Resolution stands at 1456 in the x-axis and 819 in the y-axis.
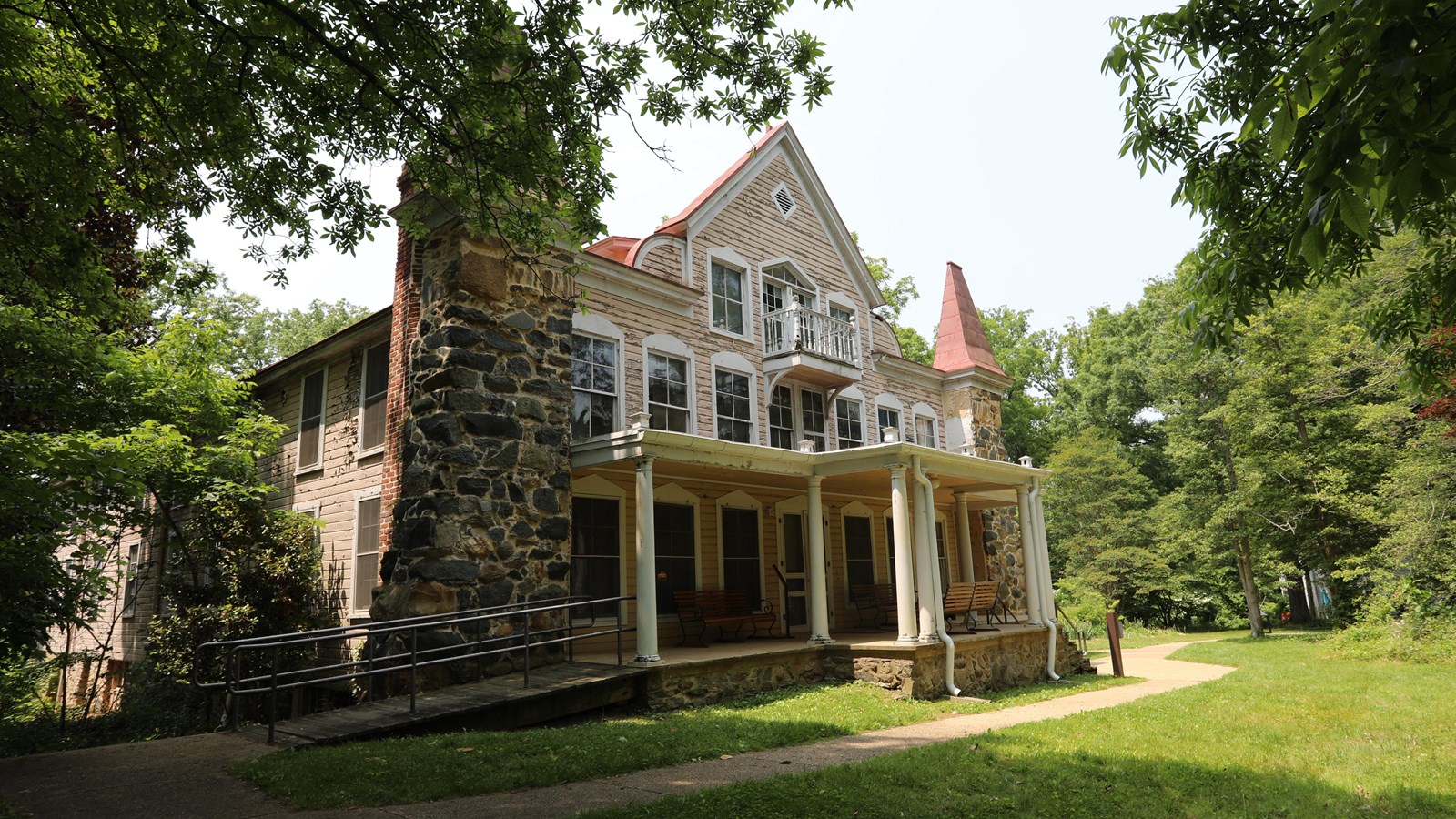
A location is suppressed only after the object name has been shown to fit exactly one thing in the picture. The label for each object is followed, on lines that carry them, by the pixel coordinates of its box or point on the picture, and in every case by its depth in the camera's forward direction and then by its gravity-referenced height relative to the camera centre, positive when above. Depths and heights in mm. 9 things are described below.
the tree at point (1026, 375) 40156 +9959
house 10336 +2018
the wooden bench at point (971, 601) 13365 -490
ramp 7734 -1244
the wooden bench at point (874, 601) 15906 -537
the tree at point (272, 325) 35125 +11613
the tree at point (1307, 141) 2639 +1818
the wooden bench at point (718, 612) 12609 -527
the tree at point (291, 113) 6547 +4038
